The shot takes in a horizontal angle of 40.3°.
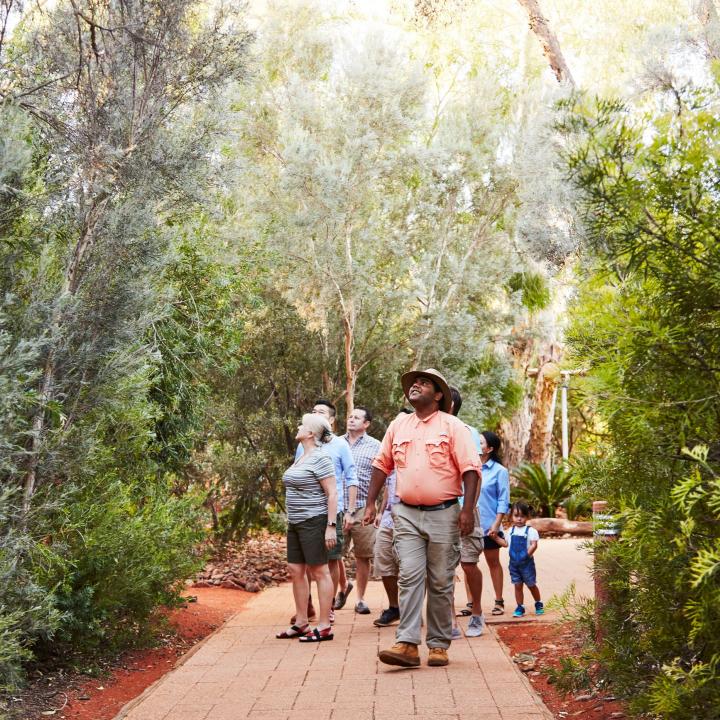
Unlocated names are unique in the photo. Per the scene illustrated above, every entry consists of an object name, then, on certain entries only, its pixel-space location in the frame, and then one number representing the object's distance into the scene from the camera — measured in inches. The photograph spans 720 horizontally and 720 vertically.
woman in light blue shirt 362.9
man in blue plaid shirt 395.5
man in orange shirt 282.8
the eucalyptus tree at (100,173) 273.6
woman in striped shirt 332.5
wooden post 227.9
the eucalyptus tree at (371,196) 629.0
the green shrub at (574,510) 853.8
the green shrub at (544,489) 893.2
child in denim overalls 376.8
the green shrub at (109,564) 288.2
